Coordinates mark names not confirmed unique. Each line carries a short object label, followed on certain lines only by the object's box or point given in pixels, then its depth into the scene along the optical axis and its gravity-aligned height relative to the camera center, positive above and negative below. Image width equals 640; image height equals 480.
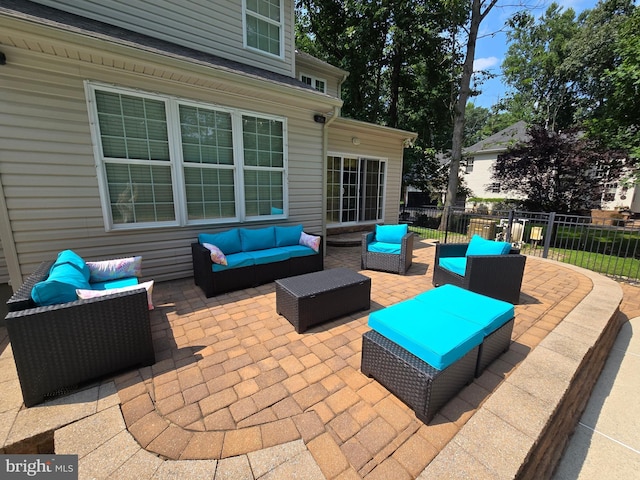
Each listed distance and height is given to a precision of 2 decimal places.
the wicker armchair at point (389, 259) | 4.78 -1.19
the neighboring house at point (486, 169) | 16.56 +1.86
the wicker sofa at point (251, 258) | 3.82 -1.02
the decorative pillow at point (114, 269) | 3.11 -0.92
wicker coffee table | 2.87 -1.16
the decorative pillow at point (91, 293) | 2.21 -0.86
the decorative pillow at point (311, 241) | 4.70 -0.86
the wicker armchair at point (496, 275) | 3.50 -1.07
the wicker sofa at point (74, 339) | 1.85 -1.11
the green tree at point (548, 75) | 19.05 +8.87
